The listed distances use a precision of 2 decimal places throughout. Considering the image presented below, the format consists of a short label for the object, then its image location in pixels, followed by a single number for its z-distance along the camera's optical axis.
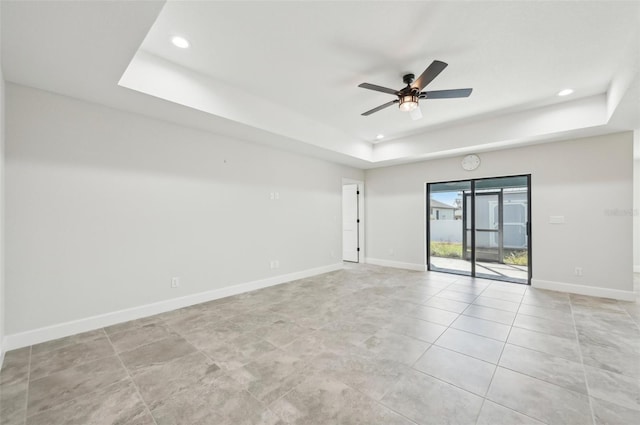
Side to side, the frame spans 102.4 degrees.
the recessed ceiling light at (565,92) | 3.52
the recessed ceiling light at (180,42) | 2.49
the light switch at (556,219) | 4.45
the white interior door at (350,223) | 7.24
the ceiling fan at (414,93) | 2.81
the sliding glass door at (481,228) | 5.02
